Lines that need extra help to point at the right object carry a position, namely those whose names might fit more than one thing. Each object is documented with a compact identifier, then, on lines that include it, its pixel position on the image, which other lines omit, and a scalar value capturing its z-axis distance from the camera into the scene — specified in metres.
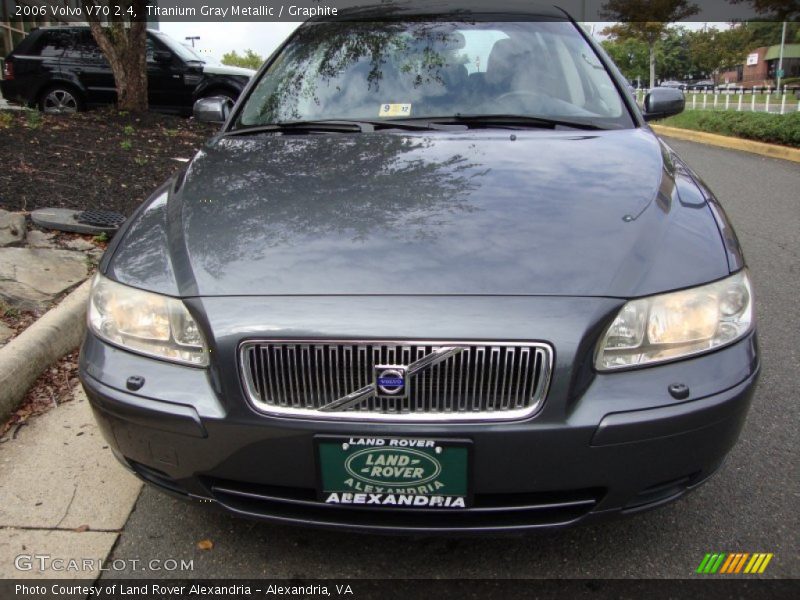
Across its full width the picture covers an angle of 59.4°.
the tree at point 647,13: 27.02
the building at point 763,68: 59.38
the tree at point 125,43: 8.61
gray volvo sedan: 1.61
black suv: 10.77
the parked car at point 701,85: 59.31
